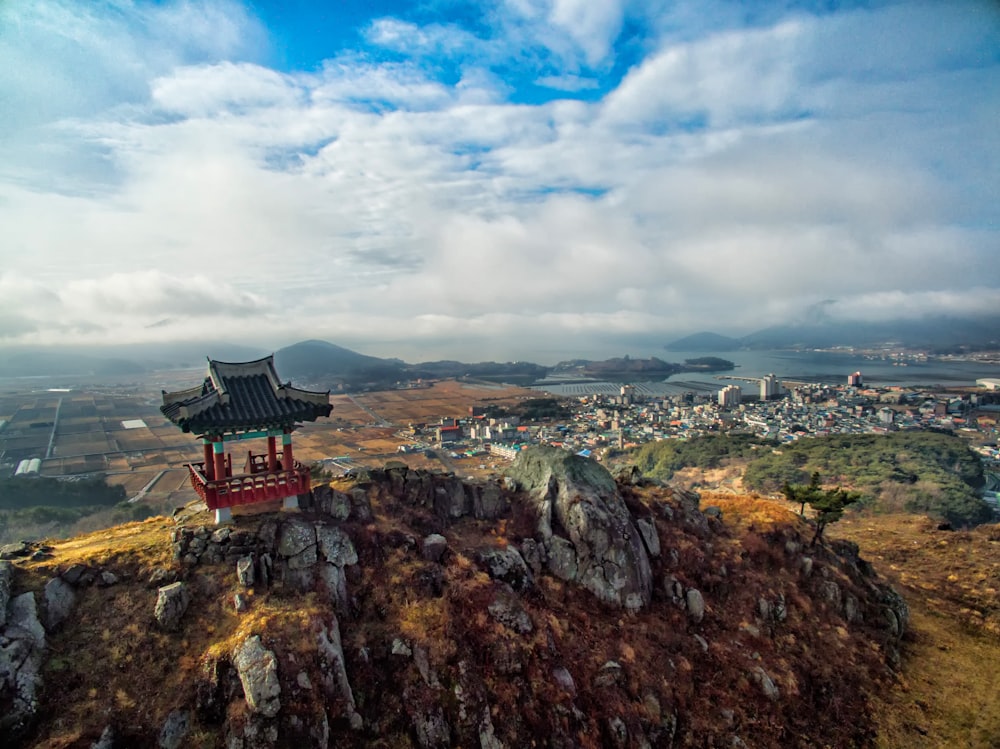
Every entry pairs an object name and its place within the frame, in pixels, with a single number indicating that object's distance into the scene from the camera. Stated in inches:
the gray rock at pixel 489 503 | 845.2
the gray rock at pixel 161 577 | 558.9
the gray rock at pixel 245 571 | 570.3
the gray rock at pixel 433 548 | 692.7
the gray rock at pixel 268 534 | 626.8
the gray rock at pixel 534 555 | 758.5
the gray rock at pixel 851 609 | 852.6
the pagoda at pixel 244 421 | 638.5
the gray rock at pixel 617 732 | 563.2
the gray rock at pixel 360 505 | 724.0
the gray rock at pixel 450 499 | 826.2
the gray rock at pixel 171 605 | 523.8
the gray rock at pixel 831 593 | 857.5
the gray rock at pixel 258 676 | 458.0
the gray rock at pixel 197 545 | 601.0
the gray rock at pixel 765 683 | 668.7
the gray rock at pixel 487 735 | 518.9
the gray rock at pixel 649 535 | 830.5
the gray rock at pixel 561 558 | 759.7
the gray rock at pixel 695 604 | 754.8
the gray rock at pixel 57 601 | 504.7
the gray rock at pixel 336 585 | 593.9
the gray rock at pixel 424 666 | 548.7
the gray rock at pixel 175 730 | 442.9
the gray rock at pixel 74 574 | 538.9
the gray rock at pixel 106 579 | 550.9
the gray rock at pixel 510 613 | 621.9
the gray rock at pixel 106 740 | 423.5
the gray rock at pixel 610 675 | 612.4
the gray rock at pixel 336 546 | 630.5
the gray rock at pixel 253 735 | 442.0
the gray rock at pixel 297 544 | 613.9
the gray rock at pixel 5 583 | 479.9
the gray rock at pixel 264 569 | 585.3
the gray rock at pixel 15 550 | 585.0
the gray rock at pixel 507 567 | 703.7
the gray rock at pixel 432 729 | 508.1
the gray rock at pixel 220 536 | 611.2
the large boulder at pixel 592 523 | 744.3
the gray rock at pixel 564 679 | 582.2
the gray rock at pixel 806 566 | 881.5
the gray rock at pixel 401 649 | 561.9
